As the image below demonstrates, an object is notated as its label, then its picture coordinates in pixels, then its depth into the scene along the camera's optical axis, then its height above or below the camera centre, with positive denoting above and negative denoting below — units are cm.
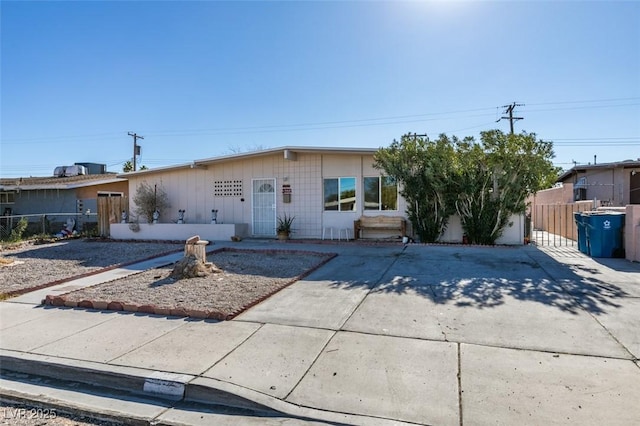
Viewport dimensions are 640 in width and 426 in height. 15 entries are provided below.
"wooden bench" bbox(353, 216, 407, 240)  1264 -59
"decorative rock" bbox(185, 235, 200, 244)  800 -67
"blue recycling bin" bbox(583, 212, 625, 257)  905 -72
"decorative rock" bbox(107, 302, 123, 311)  584 -151
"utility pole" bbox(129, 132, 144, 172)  3373 +585
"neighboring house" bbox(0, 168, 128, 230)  2066 +88
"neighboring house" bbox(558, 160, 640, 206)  1850 +114
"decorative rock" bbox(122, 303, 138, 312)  573 -150
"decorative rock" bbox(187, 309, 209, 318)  533 -150
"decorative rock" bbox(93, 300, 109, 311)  591 -151
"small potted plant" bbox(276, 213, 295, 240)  1373 -74
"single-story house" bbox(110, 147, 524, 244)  1338 +49
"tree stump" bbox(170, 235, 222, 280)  773 -117
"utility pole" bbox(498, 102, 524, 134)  2719 +692
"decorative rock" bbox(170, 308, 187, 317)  544 -151
